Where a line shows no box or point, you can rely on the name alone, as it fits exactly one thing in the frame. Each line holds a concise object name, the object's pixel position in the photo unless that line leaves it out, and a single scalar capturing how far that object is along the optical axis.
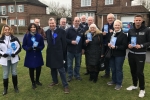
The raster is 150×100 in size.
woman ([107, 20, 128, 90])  3.32
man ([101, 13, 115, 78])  3.75
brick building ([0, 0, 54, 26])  27.78
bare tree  37.37
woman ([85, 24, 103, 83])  3.73
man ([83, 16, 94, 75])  4.11
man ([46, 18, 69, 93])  3.34
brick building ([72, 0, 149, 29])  18.27
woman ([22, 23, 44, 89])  3.35
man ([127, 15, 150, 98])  3.03
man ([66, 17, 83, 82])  3.76
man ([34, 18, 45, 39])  4.27
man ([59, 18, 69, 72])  4.39
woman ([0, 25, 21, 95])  3.16
